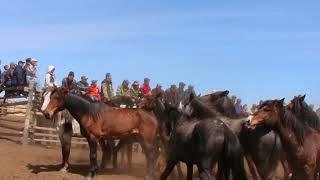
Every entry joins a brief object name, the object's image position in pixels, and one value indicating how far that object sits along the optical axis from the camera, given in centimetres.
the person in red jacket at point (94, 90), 1659
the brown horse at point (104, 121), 1367
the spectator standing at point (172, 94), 1714
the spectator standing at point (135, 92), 1783
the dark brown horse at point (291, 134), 1051
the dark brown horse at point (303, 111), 1172
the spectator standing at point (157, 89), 1688
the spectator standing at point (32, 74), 1870
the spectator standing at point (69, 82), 1548
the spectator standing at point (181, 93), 1708
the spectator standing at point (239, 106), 1886
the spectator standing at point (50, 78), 1748
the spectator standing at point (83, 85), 1667
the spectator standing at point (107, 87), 1806
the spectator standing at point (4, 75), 1955
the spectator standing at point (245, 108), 2098
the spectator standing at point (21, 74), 1909
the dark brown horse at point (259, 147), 1134
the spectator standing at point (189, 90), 1712
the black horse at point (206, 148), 953
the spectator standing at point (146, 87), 1828
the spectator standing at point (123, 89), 1775
